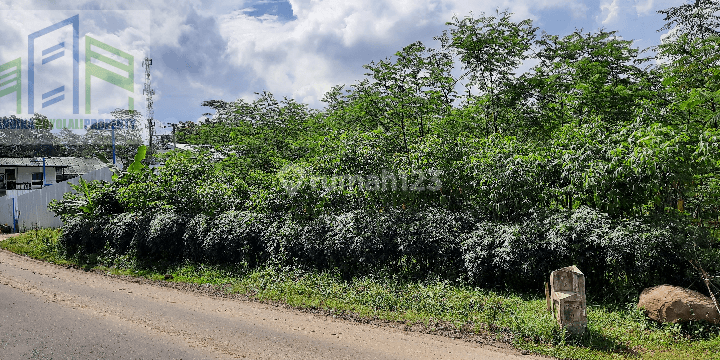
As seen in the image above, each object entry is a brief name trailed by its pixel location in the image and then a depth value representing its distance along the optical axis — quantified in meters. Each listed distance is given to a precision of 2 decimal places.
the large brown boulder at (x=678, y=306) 6.09
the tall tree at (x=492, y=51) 11.34
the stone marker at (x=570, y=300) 6.00
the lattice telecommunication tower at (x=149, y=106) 38.91
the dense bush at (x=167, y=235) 11.35
